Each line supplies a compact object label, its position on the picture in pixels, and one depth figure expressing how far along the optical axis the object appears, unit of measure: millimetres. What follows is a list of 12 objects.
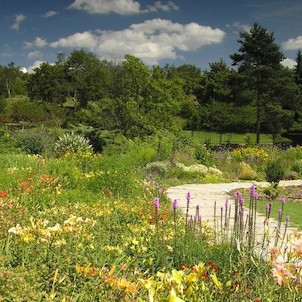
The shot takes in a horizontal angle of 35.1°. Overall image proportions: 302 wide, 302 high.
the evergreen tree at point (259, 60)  32594
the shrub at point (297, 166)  16544
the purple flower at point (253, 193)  3790
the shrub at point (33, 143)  18484
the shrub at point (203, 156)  18089
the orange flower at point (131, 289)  2164
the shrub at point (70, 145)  17141
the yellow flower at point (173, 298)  1634
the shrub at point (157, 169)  14016
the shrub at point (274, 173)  13359
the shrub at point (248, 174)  15336
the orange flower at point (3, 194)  6606
